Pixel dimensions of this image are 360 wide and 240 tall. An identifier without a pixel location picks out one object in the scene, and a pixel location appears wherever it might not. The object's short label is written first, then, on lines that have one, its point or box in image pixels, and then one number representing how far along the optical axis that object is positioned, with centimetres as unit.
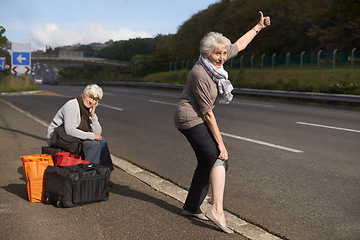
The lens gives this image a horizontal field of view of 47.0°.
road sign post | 2316
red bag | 482
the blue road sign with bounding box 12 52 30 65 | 2341
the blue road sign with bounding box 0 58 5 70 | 4031
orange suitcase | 454
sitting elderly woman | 527
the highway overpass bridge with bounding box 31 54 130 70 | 9100
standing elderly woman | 366
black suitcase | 435
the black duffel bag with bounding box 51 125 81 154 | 520
